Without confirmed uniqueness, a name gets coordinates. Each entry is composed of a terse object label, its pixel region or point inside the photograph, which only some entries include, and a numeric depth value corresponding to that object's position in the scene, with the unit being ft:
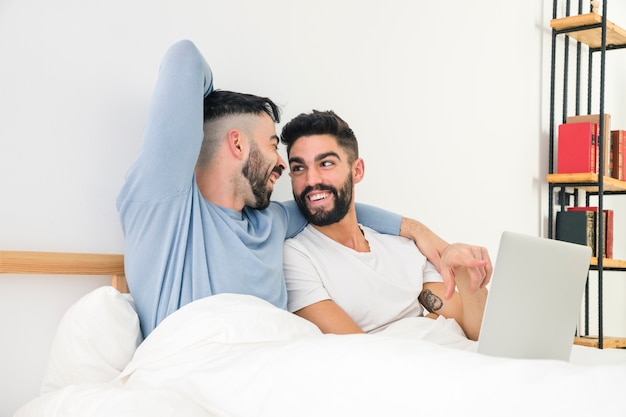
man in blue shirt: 4.39
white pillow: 3.97
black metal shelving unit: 9.71
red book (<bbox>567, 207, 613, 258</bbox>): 10.19
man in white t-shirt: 5.43
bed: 2.30
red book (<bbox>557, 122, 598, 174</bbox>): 9.77
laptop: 3.37
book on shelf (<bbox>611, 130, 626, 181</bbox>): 10.33
